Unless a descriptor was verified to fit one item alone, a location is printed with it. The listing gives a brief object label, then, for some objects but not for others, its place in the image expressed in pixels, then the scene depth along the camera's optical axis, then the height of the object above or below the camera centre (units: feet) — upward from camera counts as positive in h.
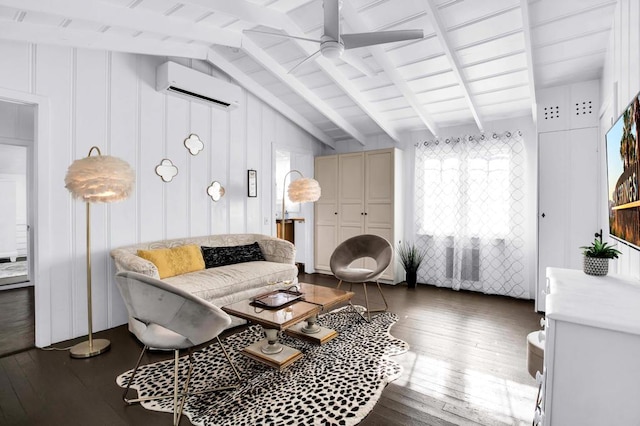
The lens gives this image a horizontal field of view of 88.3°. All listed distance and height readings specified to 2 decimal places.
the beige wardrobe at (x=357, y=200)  17.17 +0.60
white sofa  10.05 -2.20
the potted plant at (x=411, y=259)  16.78 -2.48
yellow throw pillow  11.03 -1.70
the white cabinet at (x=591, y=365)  3.49 -1.71
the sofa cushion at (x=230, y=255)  12.94 -1.80
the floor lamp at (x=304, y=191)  15.15 +0.92
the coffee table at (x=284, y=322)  8.00 -2.67
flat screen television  5.38 +0.65
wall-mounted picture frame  15.80 +1.34
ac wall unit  12.07 +4.88
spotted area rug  6.41 -3.94
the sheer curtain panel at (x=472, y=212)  15.08 -0.06
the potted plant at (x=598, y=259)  6.12 -0.91
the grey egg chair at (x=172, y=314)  6.06 -1.94
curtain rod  15.07 +3.57
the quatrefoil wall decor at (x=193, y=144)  13.41 +2.78
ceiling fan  7.72 +4.26
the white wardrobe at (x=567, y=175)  11.87 +1.33
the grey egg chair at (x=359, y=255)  12.60 -1.85
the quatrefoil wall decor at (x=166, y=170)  12.55 +1.59
